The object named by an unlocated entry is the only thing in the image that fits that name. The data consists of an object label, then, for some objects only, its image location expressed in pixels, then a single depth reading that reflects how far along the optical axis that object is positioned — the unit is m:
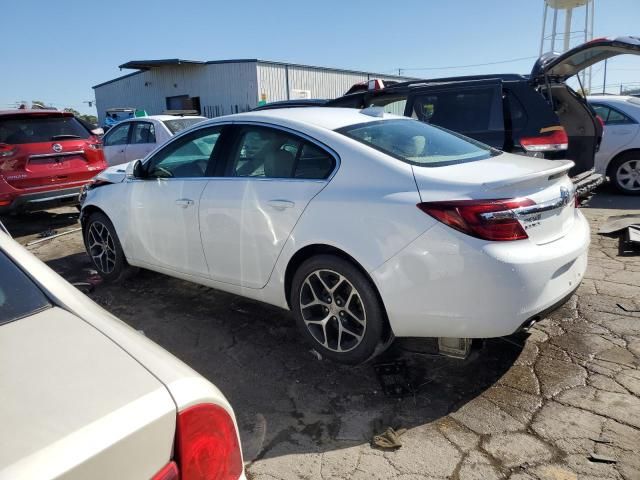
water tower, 30.00
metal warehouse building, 25.81
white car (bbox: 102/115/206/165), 9.16
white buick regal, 2.48
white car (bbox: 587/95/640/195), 7.73
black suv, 5.34
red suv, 6.68
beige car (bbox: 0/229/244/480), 0.97
